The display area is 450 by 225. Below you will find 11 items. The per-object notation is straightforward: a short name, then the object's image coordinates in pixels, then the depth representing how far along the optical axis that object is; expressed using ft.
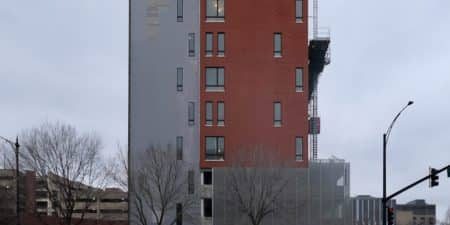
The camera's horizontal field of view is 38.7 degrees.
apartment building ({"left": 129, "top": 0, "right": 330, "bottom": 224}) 194.90
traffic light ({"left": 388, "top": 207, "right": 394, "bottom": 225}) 104.51
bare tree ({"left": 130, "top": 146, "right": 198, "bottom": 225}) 181.16
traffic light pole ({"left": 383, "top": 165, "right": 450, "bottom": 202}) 99.66
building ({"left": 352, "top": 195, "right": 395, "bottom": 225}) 395.75
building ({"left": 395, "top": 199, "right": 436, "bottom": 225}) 562.66
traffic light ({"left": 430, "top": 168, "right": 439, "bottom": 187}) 100.17
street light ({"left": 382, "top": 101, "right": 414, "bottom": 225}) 102.01
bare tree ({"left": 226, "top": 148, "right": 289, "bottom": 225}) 181.16
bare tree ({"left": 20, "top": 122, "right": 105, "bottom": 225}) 170.50
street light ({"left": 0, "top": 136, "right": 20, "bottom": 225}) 125.43
